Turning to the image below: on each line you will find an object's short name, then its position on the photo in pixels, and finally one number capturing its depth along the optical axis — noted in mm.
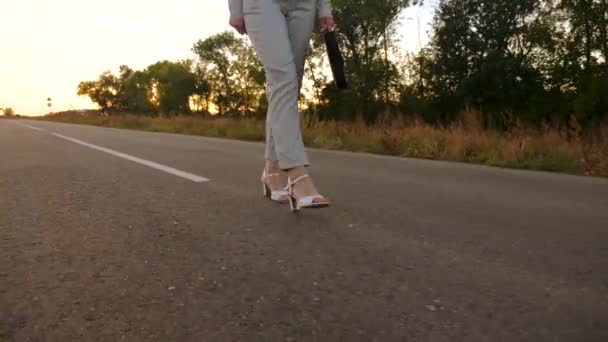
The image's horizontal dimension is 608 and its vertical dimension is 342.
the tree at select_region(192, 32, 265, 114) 72000
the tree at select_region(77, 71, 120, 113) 110625
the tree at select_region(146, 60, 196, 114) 83875
